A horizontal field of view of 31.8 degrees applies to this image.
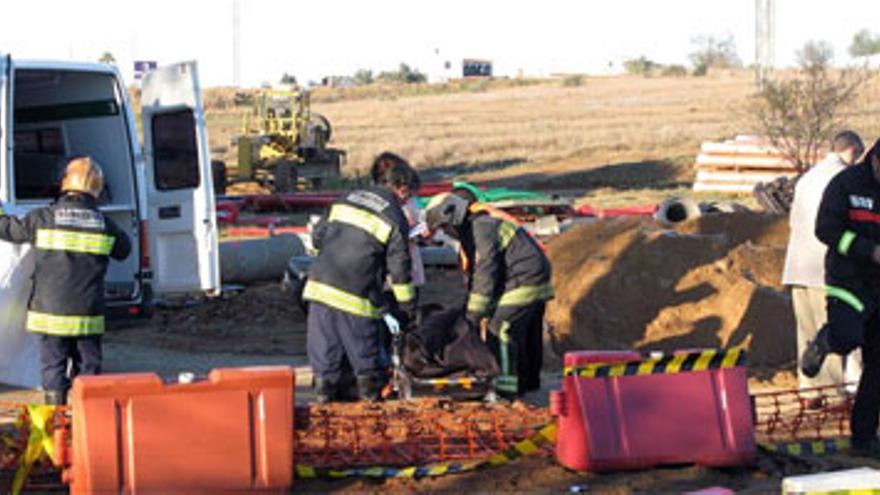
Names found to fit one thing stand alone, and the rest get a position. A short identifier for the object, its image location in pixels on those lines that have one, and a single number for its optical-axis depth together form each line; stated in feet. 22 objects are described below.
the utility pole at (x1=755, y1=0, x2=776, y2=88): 173.46
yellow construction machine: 110.11
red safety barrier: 25.94
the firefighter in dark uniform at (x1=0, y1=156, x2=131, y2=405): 29.86
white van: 40.40
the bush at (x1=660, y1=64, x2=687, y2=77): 361.51
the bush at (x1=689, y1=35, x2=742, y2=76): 426.92
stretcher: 32.14
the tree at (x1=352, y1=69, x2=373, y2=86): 404.34
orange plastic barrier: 23.45
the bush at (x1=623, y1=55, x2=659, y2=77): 391.69
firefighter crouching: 32.09
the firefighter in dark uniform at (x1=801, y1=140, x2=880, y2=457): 27.12
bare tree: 91.25
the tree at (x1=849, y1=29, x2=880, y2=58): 425.16
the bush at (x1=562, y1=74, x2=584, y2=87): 313.94
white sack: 33.27
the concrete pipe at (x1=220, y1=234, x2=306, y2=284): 53.88
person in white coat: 32.65
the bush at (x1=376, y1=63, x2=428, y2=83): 403.13
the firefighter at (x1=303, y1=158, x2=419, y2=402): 30.04
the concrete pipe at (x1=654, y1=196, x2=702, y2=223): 58.03
